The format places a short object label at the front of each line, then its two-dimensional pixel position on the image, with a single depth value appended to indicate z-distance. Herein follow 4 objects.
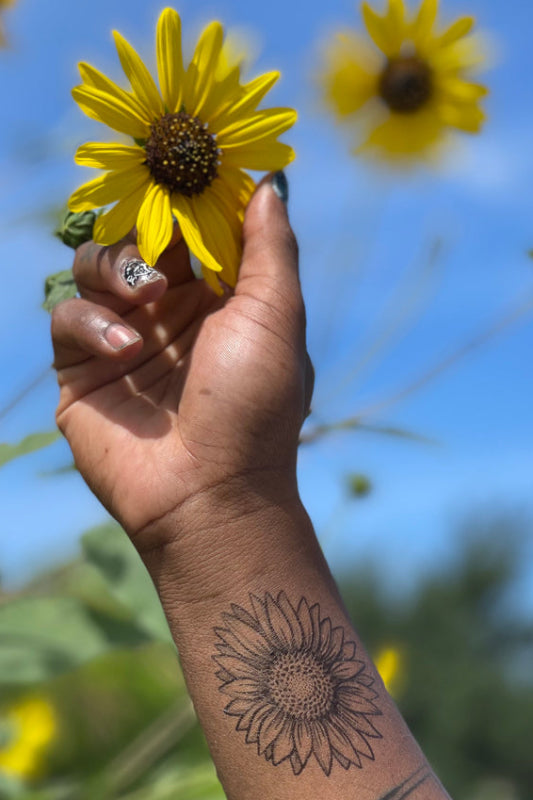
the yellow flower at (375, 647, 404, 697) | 1.15
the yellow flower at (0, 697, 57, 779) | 1.49
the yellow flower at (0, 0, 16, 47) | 1.15
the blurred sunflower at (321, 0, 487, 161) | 1.11
